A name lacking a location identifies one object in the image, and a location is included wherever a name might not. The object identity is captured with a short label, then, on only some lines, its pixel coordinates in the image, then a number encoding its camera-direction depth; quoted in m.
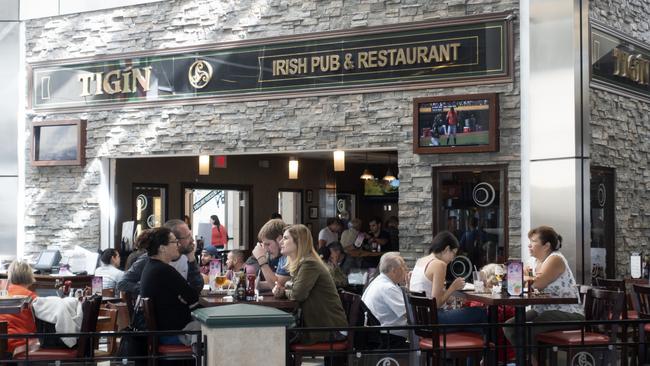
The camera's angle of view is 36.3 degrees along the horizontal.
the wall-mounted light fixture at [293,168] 19.28
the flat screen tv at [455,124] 11.55
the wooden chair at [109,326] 8.99
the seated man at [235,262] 11.74
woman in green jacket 8.08
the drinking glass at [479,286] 9.15
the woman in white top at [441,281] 8.58
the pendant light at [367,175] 20.98
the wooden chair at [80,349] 8.03
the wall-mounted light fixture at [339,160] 14.44
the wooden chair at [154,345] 7.68
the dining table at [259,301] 8.27
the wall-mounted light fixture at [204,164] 16.47
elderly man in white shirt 8.41
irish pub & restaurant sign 11.73
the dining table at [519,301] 8.19
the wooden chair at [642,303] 9.02
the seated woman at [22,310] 8.17
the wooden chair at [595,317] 8.18
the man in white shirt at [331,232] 16.61
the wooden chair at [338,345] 7.90
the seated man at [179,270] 8.99
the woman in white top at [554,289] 8.63
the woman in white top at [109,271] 11.50
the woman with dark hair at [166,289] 7.82
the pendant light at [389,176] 19.79
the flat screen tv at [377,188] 22.47
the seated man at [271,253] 9.12
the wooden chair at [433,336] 7.67
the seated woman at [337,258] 13.49
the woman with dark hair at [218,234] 18.11
